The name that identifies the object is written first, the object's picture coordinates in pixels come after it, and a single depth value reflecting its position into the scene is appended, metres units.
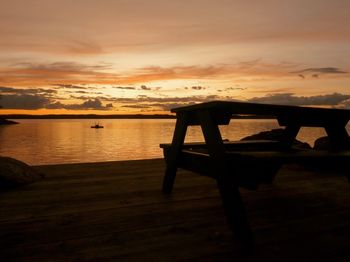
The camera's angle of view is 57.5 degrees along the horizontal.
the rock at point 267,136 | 9.49
